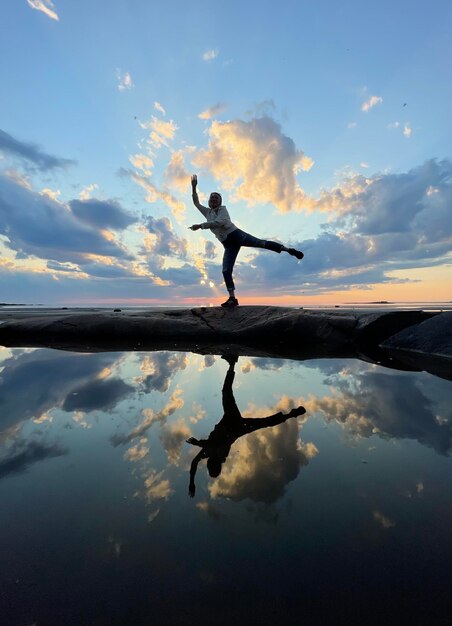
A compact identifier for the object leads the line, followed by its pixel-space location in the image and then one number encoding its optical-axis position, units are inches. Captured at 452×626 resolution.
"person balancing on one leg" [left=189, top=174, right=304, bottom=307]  275.0
